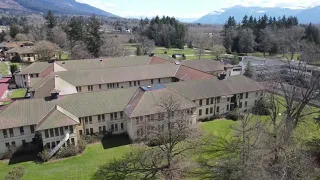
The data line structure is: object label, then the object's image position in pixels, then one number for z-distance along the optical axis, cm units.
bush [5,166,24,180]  2882
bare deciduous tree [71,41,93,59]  8536
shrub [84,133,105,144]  3884
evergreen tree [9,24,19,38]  14650
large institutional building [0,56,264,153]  3641
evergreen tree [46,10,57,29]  13988
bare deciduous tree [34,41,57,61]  8956
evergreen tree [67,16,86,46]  10282
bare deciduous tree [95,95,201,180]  3108
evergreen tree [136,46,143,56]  10868
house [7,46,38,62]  10184
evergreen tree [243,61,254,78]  7243
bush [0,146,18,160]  3528
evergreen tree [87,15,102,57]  9119
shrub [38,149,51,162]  3406
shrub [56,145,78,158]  3525
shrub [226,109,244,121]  4722
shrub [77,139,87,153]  3641
